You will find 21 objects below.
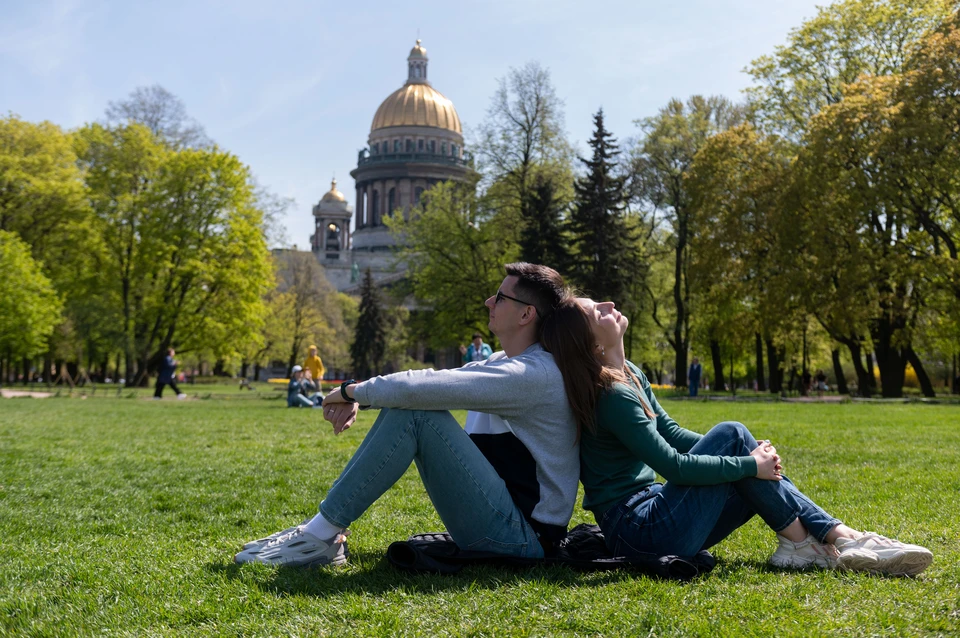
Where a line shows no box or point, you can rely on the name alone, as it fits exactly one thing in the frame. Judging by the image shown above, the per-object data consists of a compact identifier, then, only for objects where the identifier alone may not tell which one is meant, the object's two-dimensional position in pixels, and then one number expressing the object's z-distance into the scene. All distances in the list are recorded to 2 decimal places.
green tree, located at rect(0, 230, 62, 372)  33.69
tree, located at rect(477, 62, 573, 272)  37.03
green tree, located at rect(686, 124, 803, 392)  31.27
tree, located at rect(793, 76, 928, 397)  26.92
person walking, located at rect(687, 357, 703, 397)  32.41
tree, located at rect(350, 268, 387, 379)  60.47
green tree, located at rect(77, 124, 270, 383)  36.22
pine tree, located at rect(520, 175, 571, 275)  34.81
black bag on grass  3.92
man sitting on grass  3.79
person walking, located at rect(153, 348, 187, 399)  26.86
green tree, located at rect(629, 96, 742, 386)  38.53
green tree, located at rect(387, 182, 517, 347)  38.09
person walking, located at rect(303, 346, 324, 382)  23.23
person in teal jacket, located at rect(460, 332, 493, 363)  17.55
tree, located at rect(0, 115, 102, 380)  37.00
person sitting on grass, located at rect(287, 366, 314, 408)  22.30
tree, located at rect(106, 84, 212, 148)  41.56
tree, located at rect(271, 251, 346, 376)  62.72
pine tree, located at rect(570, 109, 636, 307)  34.66
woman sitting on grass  3.81
